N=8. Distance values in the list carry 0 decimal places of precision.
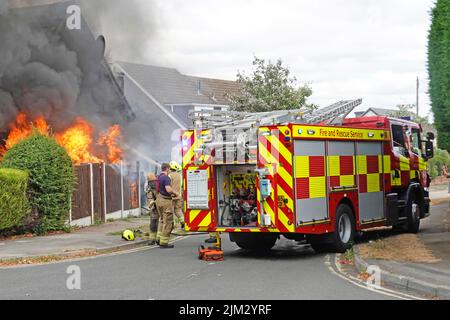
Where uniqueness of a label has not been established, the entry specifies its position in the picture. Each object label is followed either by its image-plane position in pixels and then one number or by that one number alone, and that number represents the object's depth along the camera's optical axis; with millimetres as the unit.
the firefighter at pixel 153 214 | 14789
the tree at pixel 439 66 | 13766
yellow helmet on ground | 14883
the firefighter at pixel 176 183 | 14594
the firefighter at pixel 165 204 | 13898
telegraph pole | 62684
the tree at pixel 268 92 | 30672
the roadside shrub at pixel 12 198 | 14820
